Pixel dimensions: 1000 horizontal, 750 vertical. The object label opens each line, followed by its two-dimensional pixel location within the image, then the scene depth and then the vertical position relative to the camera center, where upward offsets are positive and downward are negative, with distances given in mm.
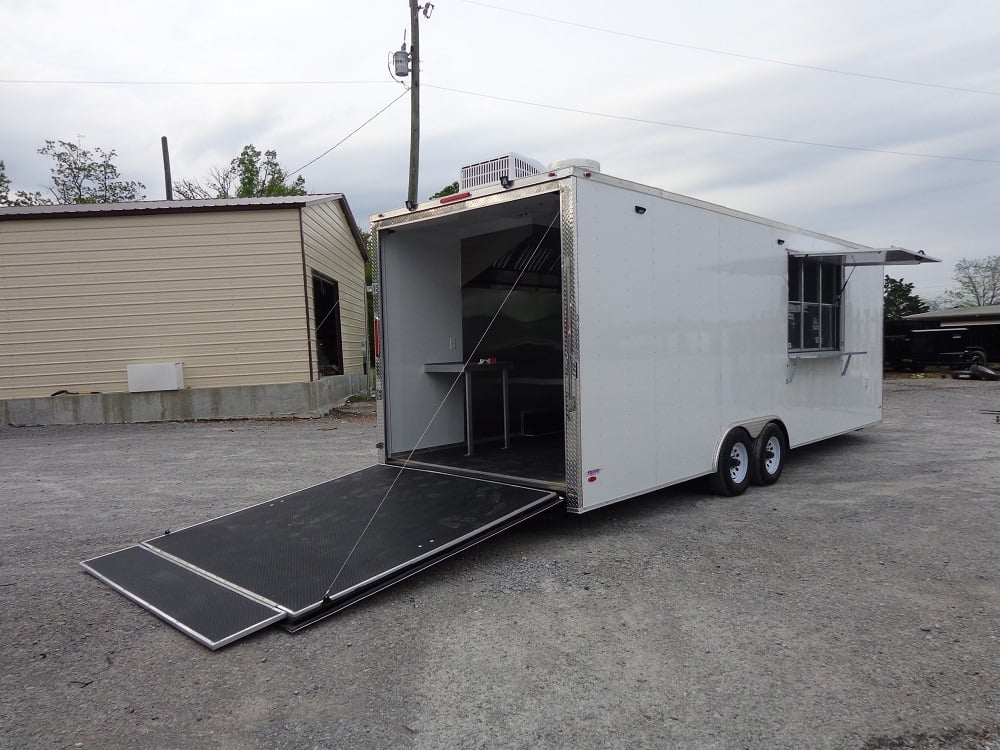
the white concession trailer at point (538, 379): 3912 -402
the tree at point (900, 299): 35247 +1537
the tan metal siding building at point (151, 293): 11797 +1006
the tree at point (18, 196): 29094 +7077
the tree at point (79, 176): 30047 +8101
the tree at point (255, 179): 29078 +7593
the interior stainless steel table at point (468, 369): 6055 -286
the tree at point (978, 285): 49656 +3081
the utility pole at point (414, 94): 12992 +4969
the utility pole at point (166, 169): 23906 +6530
